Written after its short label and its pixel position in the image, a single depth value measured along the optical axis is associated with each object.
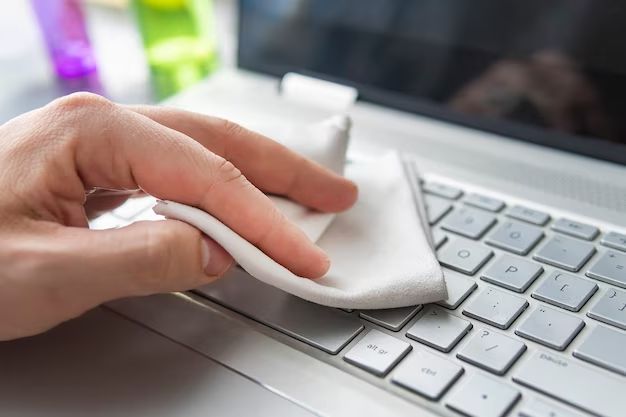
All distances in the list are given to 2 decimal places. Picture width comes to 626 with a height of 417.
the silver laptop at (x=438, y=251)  0.35
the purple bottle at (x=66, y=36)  0.76
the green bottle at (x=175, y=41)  0.76
